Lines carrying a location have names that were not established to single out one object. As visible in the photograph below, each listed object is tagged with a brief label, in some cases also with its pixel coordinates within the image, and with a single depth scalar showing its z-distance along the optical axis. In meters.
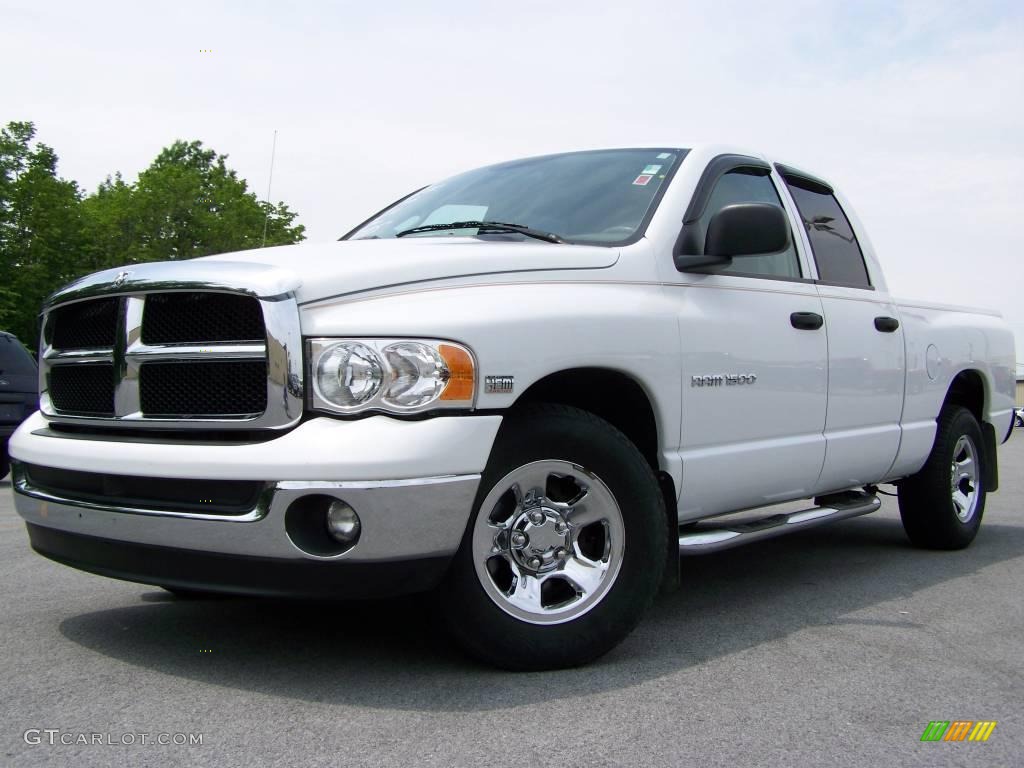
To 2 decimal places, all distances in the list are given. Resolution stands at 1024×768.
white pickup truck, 3.15
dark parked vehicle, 10.51
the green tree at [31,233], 36.56
